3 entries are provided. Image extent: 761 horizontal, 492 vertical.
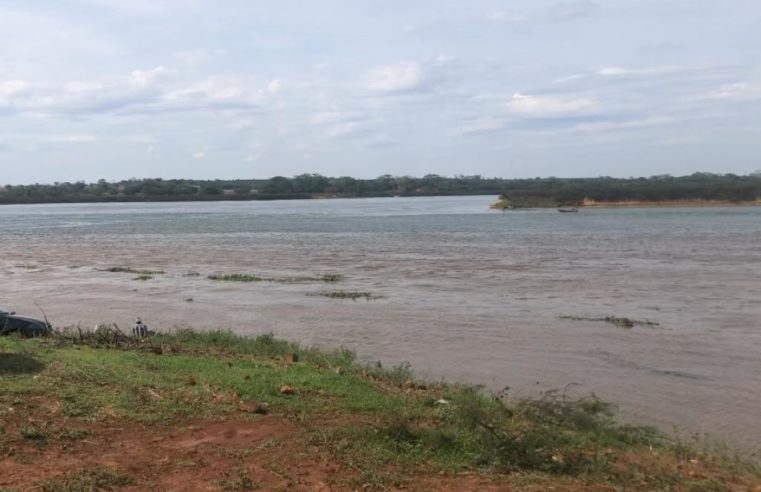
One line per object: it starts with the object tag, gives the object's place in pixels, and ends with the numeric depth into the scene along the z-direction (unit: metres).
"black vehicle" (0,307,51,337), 13.84
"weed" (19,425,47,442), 7.18
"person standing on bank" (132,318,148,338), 14.35
